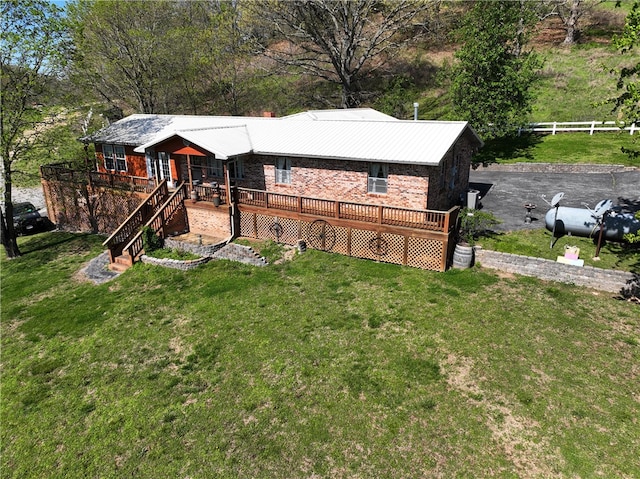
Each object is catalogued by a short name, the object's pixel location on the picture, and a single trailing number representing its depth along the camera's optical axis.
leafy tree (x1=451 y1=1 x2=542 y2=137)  27.42
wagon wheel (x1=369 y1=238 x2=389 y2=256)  16.58
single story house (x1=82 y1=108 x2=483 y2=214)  17.27
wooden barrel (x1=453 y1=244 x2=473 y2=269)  15.52
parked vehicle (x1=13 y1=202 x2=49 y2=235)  26.58
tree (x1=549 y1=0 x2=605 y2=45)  44.75
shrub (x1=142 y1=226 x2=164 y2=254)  18.92
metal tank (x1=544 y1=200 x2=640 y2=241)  16.05
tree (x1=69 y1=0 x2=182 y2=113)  33.59
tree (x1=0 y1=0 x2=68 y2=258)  20.08
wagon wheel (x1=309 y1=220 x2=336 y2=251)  17.66
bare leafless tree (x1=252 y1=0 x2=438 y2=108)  34.03
